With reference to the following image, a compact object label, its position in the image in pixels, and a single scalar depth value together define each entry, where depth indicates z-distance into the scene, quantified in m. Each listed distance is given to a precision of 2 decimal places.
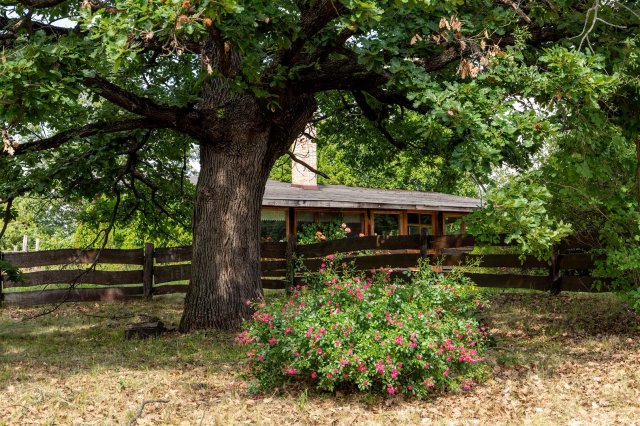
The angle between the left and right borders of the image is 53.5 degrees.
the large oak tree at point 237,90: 6.62
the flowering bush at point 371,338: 5.76
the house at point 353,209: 21.08
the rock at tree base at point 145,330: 9.97
